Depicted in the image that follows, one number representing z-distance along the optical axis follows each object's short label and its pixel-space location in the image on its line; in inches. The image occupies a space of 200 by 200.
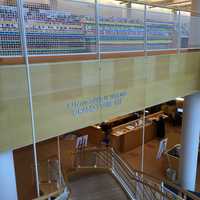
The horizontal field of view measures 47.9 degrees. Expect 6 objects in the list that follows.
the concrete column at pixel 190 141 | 294.5
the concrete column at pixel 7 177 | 132.6
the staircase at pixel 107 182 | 217.3
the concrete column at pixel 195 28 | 264.4
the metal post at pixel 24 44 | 119.3
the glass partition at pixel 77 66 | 126.1
